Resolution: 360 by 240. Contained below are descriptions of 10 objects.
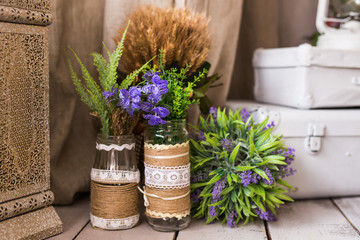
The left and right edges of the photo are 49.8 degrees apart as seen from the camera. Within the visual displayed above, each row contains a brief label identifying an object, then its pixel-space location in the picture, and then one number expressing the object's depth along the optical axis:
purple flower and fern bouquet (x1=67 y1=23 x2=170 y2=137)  0.87
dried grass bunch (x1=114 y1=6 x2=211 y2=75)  1.01
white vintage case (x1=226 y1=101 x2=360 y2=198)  1.15
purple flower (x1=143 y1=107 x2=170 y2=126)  0.87
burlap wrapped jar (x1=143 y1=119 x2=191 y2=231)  0.92
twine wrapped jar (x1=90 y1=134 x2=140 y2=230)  0.94
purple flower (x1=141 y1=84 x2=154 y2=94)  0.86
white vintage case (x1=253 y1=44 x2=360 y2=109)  1.21
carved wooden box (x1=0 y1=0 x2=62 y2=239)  0.83
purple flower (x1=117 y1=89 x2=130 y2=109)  0.87
